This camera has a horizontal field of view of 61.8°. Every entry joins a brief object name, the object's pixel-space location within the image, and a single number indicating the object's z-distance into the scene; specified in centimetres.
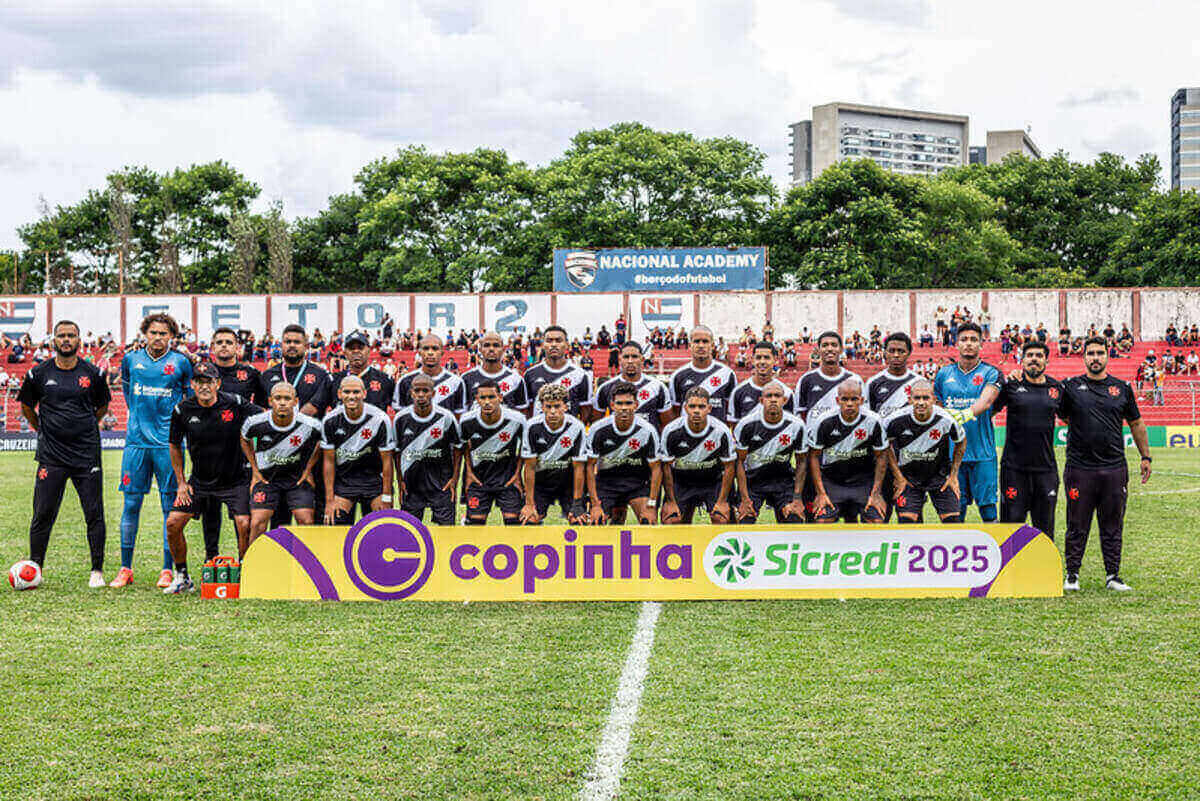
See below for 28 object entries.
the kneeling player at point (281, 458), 803
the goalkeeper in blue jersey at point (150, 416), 824
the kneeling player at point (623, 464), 841
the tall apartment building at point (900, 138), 14712
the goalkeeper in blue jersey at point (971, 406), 895
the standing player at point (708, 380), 959
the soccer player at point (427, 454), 847
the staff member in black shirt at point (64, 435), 816
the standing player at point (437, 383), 909
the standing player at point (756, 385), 908
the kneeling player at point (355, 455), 829
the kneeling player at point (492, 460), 848
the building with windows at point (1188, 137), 17175
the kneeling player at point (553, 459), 832
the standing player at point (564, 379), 959
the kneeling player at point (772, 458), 848
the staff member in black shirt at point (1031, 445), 835
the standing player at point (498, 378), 927
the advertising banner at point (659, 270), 4228
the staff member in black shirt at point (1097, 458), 801
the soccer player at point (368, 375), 912
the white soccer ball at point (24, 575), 820
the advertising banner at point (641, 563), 760
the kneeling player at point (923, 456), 836
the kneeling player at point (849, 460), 834
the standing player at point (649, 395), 930
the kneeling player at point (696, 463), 840
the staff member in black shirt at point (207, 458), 794
